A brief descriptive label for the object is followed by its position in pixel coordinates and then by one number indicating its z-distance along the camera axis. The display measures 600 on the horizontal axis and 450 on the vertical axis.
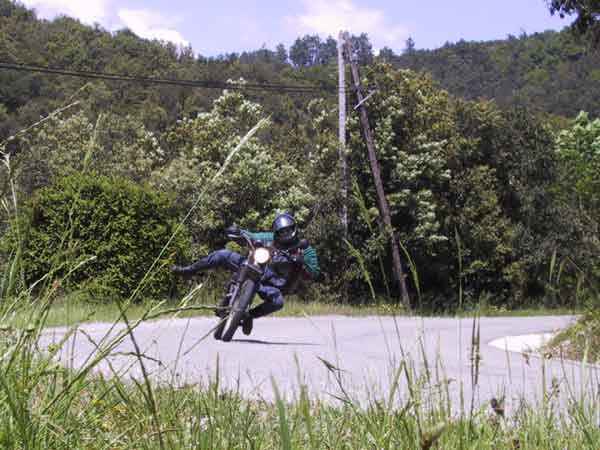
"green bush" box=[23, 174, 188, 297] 20.95
